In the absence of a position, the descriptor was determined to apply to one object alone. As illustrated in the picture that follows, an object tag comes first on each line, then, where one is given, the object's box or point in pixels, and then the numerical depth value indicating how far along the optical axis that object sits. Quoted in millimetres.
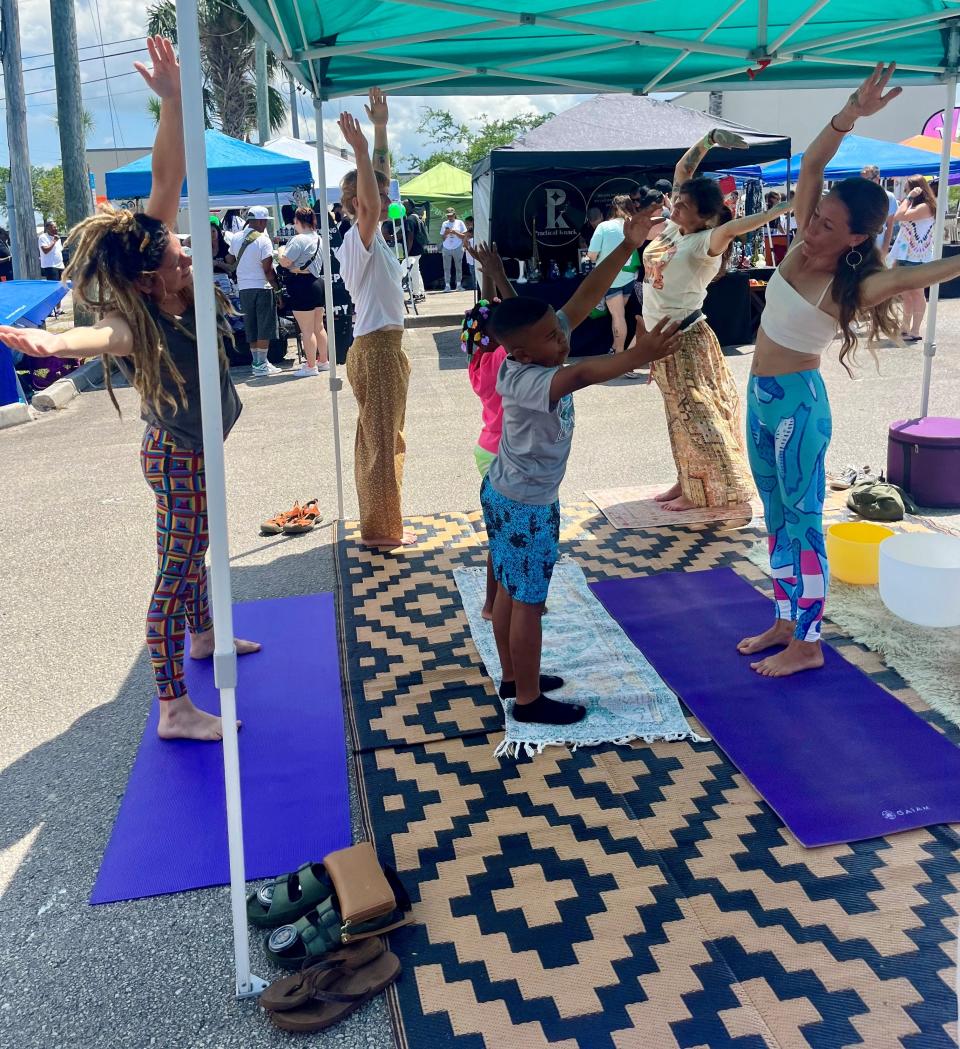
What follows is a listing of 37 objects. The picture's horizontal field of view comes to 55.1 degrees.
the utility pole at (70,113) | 10836
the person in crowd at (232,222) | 17398
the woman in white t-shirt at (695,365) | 4527
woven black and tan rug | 1933
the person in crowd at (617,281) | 9195
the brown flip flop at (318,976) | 1984
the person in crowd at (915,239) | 9070
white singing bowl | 3516
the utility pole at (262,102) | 21688
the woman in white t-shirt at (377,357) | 4352
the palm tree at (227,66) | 30484
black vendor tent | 9688
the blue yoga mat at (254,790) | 2504
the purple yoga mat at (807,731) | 2574
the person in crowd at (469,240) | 18484
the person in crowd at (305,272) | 9898
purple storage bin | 4949
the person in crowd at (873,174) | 9747
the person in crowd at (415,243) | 16500
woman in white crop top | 2953
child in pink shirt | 3633
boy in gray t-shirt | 2639
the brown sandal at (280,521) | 5286
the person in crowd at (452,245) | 19641
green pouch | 4832
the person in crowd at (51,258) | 17250
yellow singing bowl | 4062
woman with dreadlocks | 2570
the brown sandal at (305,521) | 5270
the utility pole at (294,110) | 32888
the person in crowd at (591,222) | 10649
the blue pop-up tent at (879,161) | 13055
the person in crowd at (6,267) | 14893
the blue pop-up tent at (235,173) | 10156
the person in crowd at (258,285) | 10258
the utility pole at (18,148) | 10359
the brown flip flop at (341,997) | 1956
